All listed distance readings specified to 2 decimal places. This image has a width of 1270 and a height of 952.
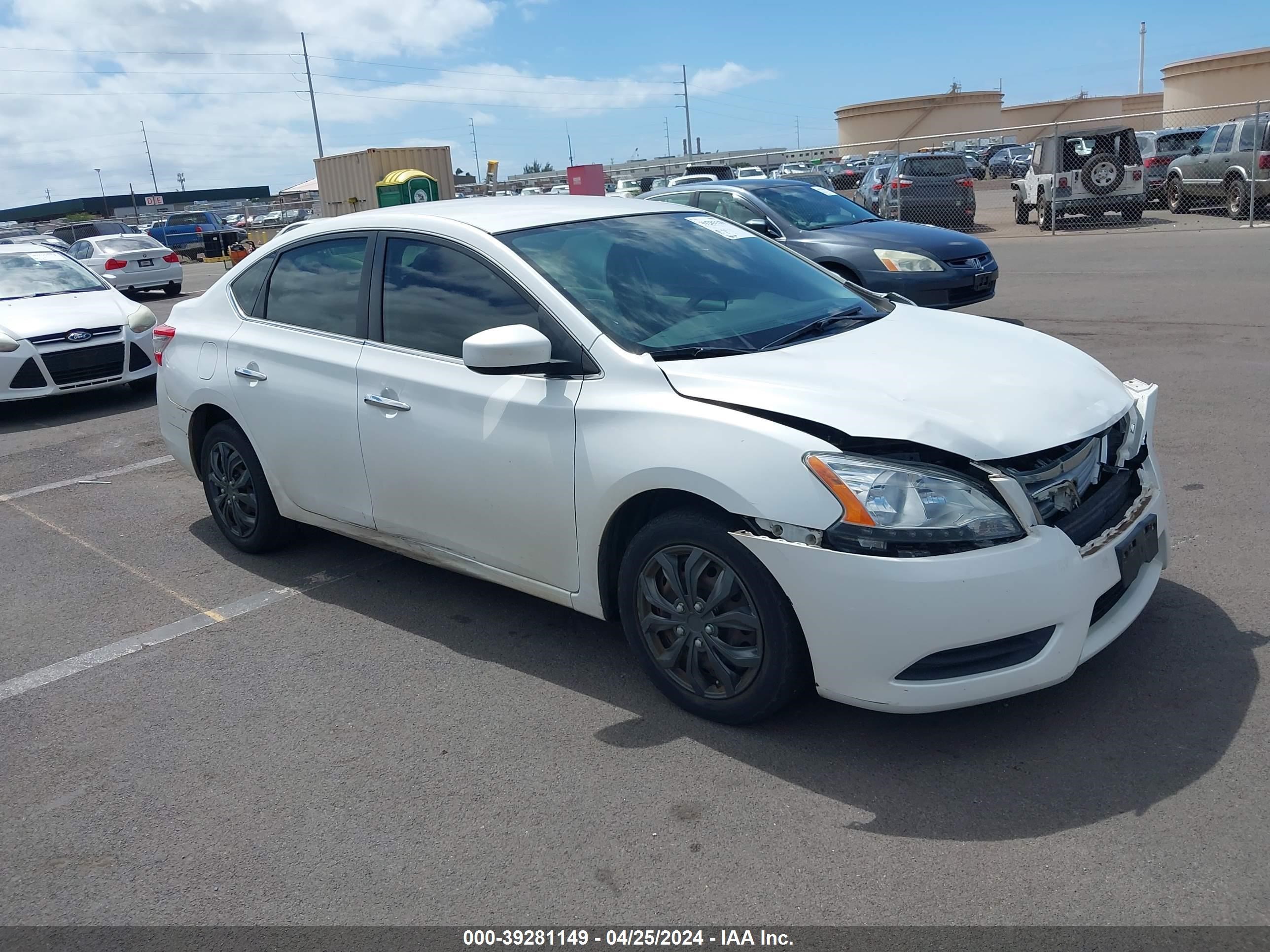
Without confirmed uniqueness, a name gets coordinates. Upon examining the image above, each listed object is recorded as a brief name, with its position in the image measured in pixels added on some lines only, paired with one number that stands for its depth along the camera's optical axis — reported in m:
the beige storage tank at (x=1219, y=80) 48.34
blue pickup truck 40.97
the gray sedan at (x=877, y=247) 10.09
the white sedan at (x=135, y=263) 21.95
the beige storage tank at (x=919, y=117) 65.69
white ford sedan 9.72
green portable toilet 23.59
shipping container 27.97
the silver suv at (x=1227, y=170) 18.66
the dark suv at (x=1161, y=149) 24.23
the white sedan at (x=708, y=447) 3.19
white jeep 20.72
